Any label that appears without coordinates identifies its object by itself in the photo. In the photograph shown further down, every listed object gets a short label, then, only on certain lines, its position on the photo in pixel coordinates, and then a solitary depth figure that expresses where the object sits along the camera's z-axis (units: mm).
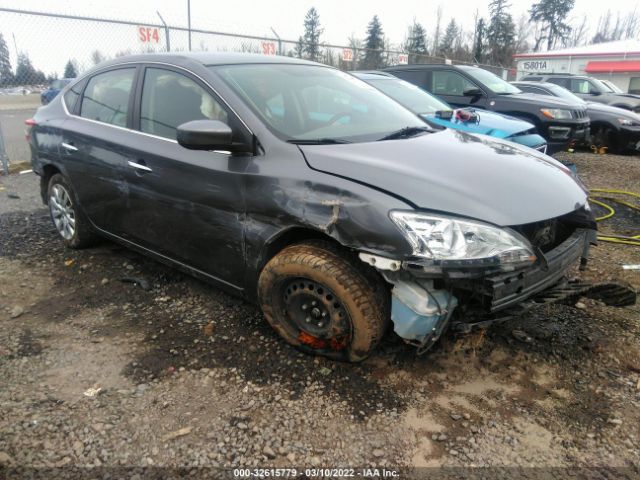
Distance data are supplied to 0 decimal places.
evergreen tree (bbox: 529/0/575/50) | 60219
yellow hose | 4534
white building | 31109
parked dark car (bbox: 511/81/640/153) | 9695
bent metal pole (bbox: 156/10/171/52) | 9141
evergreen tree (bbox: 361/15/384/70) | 45950
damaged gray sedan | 2301
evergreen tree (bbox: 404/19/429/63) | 47125
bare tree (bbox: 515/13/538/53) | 56312
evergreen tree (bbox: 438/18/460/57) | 46681
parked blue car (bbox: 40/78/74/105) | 11821
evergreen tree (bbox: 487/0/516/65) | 50375
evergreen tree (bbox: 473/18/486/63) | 47259
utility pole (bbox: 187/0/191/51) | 9727
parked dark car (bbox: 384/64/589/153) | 8109
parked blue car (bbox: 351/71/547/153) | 6070
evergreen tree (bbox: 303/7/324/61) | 37531
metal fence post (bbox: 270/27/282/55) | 10717
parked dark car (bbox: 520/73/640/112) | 13534
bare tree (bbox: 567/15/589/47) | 64988
